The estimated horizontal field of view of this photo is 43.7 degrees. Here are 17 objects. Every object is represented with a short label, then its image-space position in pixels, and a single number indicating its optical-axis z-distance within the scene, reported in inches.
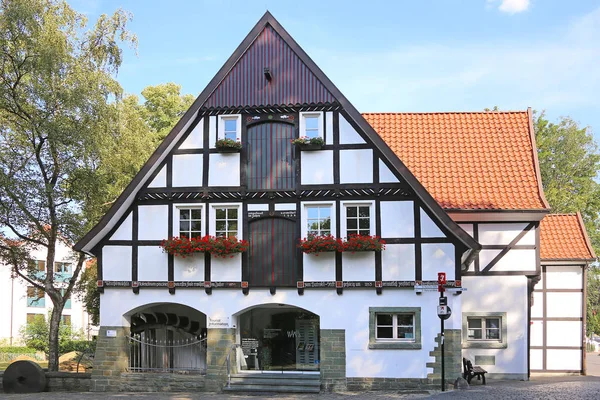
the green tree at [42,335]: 1544.3
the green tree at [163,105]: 1437.0
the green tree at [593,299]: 1643.7
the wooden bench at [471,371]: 748.0
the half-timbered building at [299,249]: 725.9
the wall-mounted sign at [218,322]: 745.0
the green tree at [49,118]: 799.7
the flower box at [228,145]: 749.9
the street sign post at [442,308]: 674.2
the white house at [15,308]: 1861.5
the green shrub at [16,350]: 1545.3
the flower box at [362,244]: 715.4
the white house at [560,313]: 904.9
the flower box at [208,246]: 732.0
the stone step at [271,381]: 721.6
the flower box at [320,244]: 718.5
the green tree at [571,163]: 1430.9
